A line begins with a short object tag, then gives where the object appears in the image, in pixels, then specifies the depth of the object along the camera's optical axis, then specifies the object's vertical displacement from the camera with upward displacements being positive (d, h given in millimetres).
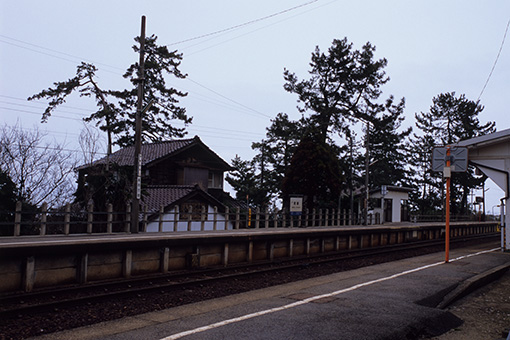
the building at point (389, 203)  44469 +747
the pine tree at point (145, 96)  35469 +8186
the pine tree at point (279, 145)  43562 +6080
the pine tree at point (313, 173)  35000 +2651
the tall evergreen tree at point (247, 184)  55531 +3061
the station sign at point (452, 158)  13461 +1579
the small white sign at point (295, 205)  26734 +175
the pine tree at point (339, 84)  42625 +11529
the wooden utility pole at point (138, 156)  19844 +2055
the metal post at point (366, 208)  36312 +187
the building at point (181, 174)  30562 +2272
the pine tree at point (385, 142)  44875 +7060
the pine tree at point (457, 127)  62281 +11794
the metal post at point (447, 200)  13549 +367
